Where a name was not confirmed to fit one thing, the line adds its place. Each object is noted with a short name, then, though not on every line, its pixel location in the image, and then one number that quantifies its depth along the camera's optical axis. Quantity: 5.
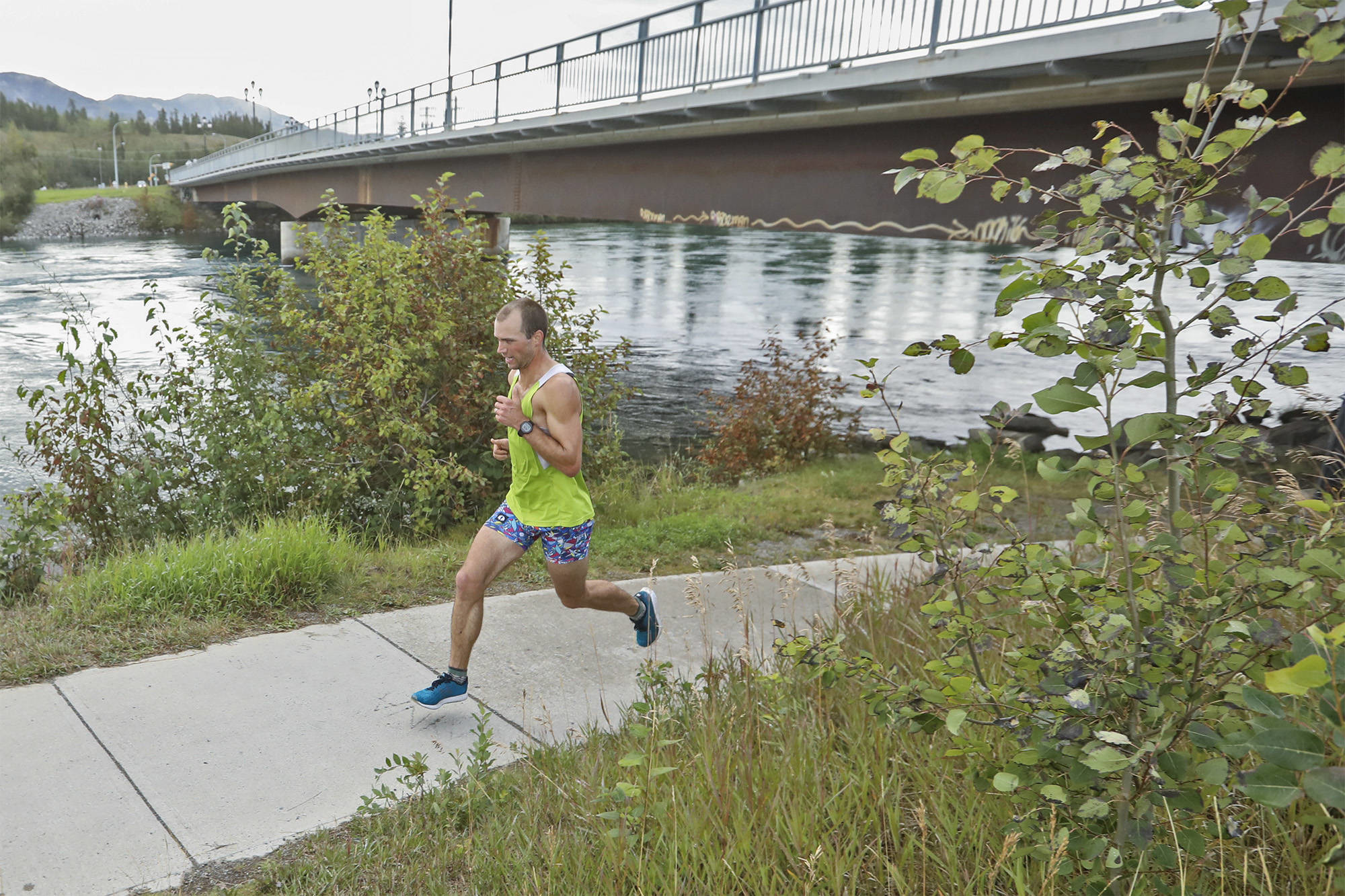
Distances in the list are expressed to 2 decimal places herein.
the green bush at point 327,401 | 8.14
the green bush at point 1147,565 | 2.13
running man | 4.52
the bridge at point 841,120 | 9.07
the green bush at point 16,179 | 75.25
